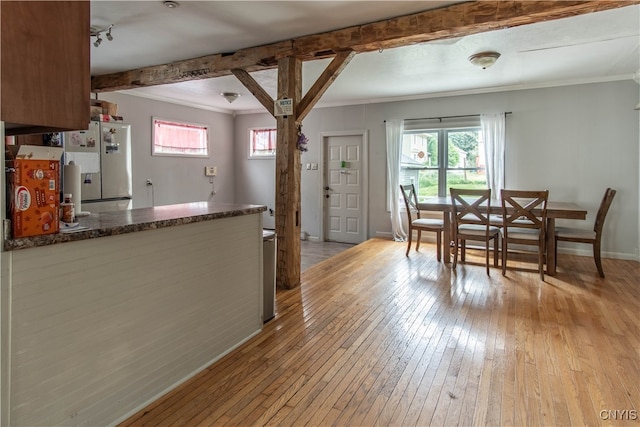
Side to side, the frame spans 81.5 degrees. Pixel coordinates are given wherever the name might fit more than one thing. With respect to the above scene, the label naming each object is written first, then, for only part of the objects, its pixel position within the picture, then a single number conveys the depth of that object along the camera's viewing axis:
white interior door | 6.58
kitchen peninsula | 1.34
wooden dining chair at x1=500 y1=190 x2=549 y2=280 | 3.89
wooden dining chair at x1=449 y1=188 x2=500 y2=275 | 4.23
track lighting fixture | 3.25
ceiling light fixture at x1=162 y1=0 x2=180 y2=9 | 2.81
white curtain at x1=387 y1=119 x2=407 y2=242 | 6.17
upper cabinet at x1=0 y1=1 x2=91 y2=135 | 1.24
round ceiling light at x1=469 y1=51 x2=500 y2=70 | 3.89
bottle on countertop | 1.58
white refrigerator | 4.06
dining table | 3.93
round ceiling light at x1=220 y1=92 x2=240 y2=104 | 5.68
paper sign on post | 3.47
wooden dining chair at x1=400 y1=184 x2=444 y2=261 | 4.80
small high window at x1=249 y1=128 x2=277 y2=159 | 7.34
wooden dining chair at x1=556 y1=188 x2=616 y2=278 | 3.90
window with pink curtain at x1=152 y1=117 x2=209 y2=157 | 6.18
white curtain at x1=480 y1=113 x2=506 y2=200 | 5.45
